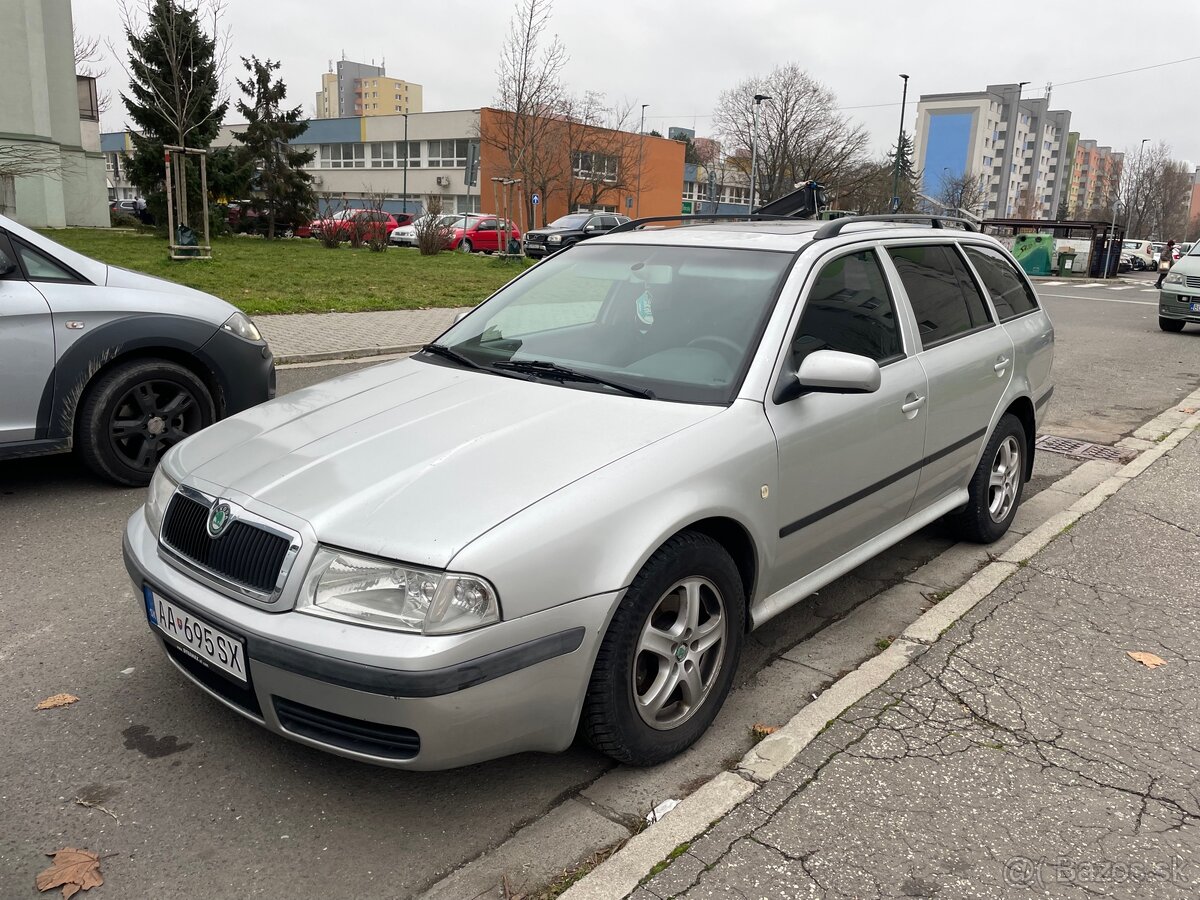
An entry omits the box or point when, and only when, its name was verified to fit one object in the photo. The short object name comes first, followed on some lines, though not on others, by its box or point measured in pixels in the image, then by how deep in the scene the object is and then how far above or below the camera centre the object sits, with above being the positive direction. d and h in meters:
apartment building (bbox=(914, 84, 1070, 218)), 117.62 +13.85
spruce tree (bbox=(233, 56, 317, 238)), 35.19 +2.86
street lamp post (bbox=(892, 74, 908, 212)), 42.21 +5.39
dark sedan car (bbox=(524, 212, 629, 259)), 30.88 +0.30
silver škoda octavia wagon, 2.41 -0.74
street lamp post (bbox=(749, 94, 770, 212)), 45.16 +5.10
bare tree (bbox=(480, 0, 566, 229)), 27.17 +4.10
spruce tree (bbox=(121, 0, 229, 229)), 22.25 +3.74
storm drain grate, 7.18 -1.47
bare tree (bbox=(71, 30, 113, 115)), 34.16 +5.94
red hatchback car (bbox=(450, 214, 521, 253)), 34.84 +0.08
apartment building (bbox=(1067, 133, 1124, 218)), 143.52 +13.90
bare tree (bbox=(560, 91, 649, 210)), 55.22 +4.97
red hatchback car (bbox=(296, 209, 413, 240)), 27.66 +0.27
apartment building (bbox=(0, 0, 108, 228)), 29.64 +3.25
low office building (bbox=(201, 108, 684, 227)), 56.78 +4.90
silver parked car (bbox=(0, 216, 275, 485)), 5.01 -0.74
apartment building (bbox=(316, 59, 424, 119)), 143.38 +22.17
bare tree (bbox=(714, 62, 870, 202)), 50.69 +5.73
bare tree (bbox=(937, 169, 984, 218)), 74.12 +4.68
